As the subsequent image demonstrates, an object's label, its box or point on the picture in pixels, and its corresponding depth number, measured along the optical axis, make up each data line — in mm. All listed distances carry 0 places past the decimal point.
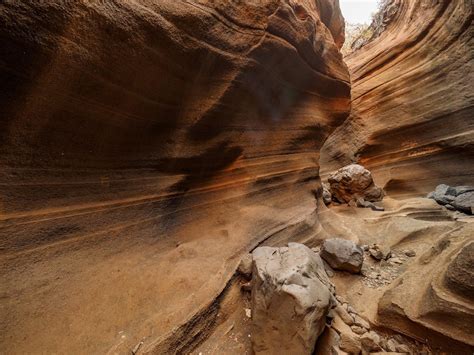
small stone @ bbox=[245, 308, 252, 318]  2201
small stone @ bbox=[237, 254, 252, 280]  2514
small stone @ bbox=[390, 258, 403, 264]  3038
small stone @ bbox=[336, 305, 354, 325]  2105
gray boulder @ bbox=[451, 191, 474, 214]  4137
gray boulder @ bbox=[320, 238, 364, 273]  2770
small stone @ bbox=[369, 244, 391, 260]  3104
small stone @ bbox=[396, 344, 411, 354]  1832
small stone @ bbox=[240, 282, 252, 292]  2414
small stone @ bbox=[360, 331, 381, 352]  1878
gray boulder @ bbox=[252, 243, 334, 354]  1731
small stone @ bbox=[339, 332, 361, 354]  1830
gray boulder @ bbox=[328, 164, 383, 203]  5535
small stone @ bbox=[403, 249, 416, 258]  3088
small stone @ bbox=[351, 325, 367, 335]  2016
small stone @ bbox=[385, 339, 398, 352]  1862
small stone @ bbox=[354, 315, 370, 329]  2084
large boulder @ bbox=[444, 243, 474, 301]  1741
